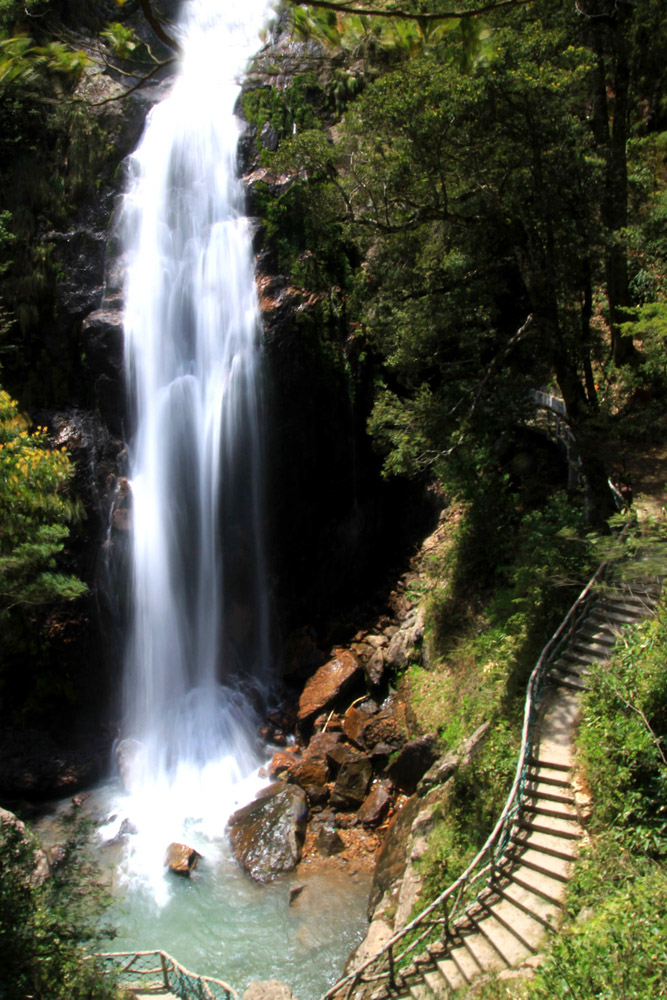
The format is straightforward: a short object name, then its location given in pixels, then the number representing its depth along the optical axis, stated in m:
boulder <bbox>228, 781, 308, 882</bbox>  10.87
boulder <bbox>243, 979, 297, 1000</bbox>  7.67
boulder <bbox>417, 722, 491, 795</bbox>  9.75
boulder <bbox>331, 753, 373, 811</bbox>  11.62
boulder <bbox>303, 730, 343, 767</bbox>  12.45
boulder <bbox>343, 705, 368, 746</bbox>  12.69
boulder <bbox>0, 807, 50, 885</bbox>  6.38
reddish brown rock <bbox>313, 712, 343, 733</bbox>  13.17
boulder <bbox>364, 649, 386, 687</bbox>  13.64
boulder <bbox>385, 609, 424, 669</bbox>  13.59
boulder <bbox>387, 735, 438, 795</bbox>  11.28
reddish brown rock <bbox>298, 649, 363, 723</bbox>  13.57
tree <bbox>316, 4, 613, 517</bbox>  9.95
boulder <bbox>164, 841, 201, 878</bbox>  10.96
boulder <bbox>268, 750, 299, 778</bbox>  13.09
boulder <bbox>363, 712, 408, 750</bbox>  12.26
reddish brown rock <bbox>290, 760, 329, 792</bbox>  12.14
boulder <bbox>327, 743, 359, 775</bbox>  12.18
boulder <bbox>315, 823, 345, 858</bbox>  10.90
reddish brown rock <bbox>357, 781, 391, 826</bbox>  11.17
